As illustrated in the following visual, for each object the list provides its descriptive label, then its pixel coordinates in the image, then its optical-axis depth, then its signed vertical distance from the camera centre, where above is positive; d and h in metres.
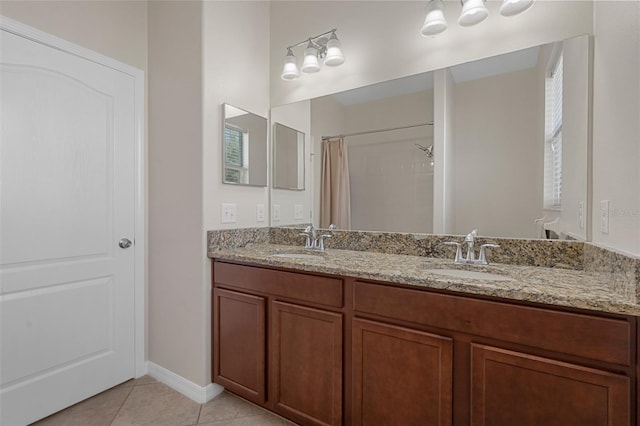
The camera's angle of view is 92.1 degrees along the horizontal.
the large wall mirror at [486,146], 1.44 +0.35
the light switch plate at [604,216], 1.18 -0.02
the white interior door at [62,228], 1.60 -0.10
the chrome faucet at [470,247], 1.53 -0.18
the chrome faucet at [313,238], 2.07 -0.19
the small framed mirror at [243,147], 2.01 +0.44
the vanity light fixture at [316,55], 1.99 +1.05
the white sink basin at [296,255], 1.84 -0.28
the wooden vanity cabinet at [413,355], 0.93 -0.56
